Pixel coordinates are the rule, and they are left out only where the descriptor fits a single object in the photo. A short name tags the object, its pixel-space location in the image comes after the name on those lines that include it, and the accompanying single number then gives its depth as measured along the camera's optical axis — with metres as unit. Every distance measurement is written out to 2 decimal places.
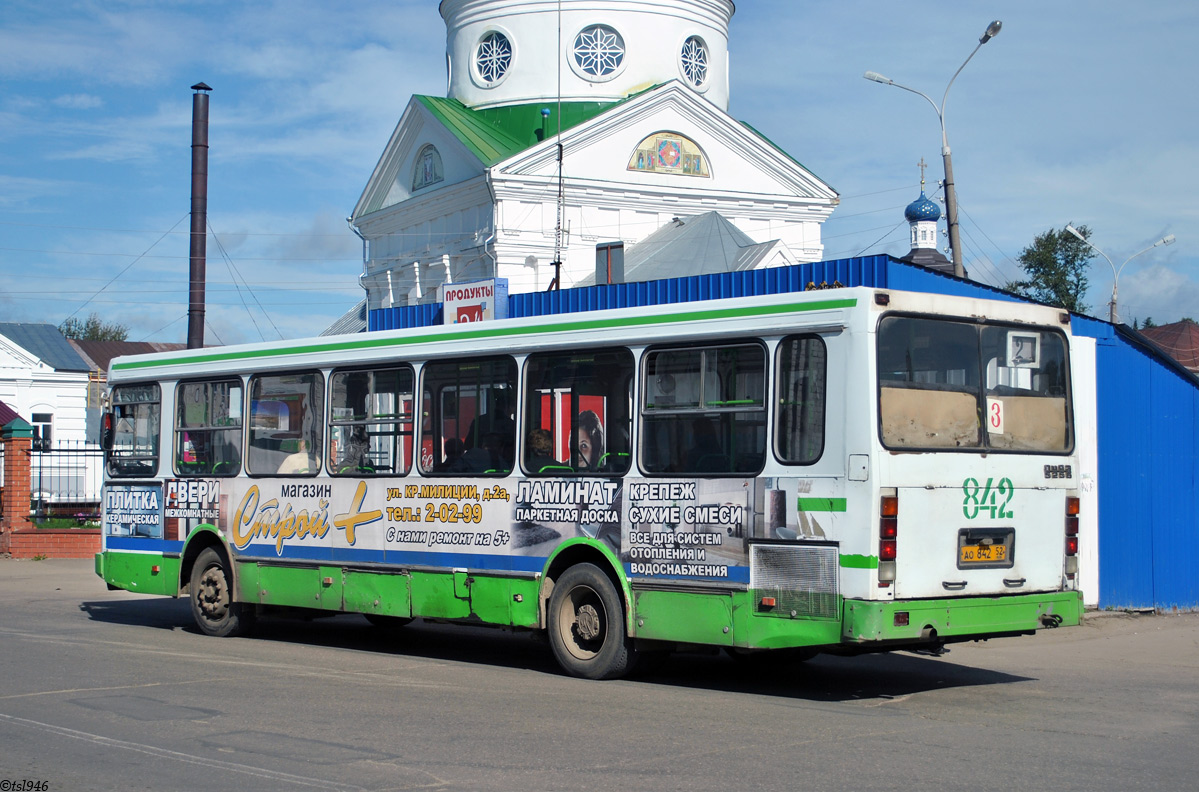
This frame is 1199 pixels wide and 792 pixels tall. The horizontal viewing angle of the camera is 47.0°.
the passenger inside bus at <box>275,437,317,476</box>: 13.30
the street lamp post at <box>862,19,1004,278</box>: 24.92
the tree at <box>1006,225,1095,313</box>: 85.96
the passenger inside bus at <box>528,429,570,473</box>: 11.28
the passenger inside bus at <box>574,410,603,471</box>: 10.92
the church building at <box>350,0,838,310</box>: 45.81
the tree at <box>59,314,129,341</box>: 113.62
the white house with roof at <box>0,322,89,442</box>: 56.50
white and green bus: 9.40
